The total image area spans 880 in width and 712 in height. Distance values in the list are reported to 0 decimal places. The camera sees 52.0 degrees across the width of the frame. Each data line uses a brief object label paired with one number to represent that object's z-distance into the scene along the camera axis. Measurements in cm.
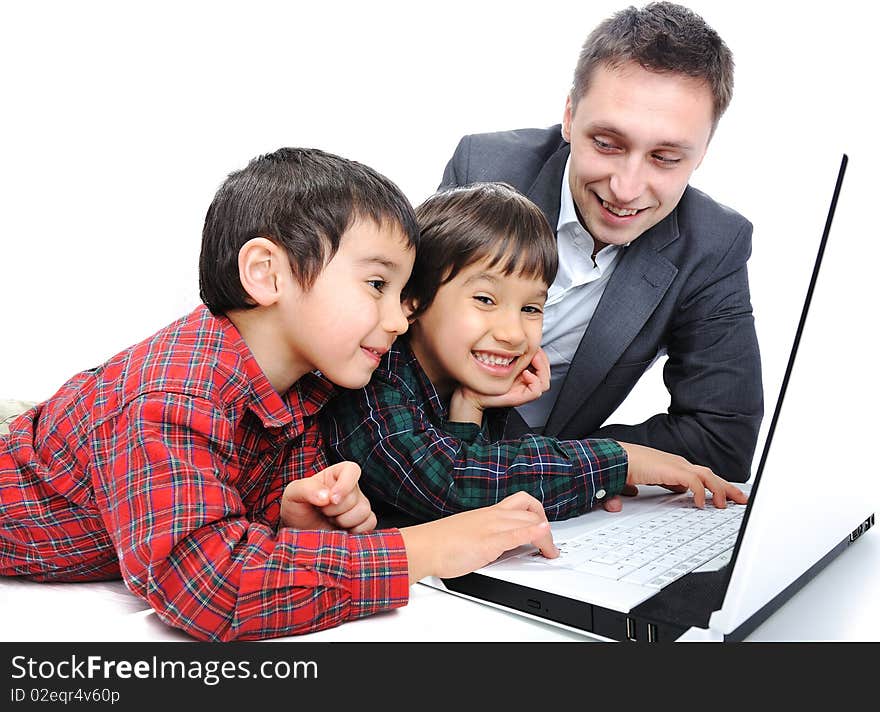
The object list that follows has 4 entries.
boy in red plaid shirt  85
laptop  71
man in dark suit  155
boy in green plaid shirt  117
